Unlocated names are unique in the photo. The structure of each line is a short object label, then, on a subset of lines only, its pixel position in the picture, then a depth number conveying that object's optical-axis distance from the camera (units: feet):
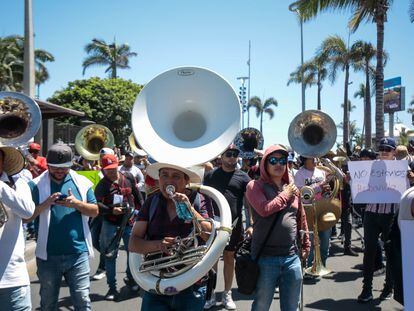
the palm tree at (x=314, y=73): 89.96
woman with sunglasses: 11.36
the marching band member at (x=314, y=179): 19.42
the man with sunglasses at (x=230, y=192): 16.87
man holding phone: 11.69
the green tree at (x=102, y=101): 93.17
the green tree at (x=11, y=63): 108.99
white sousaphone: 8.54
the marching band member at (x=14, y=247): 9.31
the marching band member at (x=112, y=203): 17.89
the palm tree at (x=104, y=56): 125.70
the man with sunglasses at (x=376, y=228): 16.99
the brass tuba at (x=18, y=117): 16.17
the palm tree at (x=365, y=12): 43.24
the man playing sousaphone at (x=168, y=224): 8.87
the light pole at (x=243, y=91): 97.78
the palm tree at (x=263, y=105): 209.67
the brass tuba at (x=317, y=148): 19.98
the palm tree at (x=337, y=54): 84.64
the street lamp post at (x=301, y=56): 87.29
